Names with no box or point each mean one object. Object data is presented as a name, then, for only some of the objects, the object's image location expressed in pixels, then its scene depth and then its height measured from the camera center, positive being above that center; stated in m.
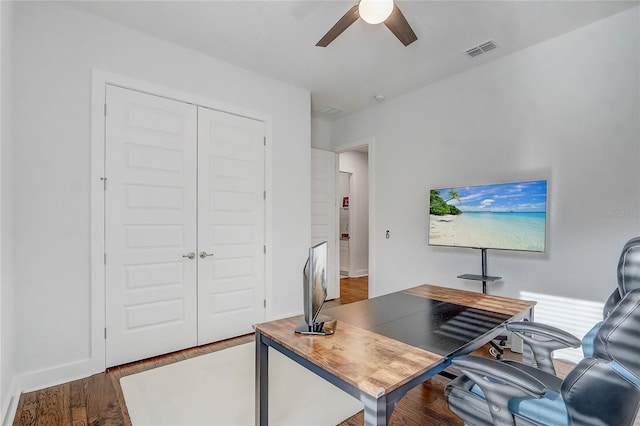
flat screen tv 2.75 +0.01
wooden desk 1.11 -0.58
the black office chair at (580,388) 0.89 -0.56
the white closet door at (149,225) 2.68 -0.07
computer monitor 1.51 -0.39
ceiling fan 1.91 +1.32
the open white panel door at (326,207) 4.87 +0.16
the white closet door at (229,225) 3.20 -0.08
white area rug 1.97 -1.27
